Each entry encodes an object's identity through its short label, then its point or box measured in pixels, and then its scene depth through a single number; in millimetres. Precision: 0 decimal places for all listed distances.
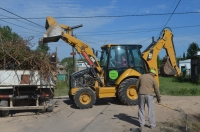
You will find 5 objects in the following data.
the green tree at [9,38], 11017
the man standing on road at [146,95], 8312
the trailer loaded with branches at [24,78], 10141
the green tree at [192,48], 66262
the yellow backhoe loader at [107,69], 12227
